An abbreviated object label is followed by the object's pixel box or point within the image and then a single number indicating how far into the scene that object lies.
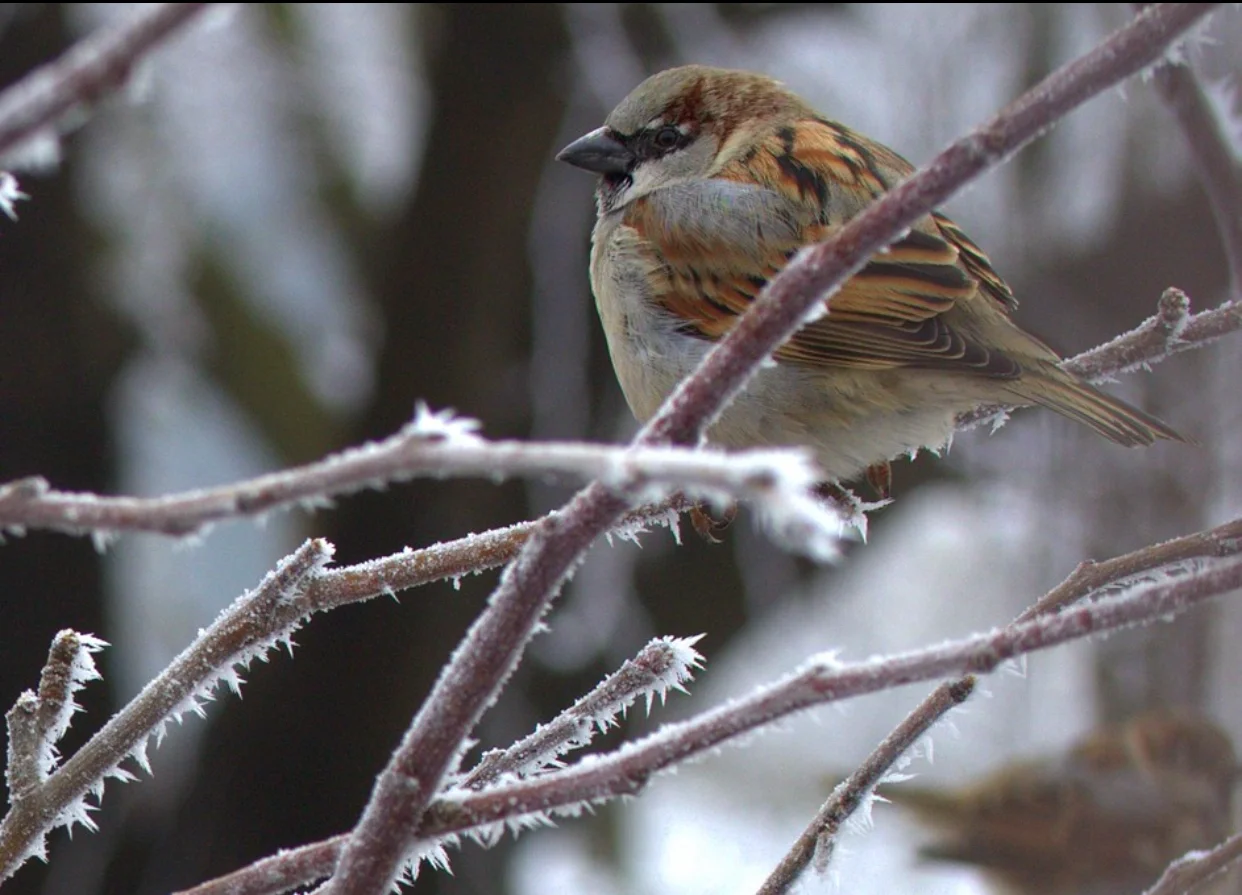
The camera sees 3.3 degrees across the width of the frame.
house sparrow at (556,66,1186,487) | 3.78
